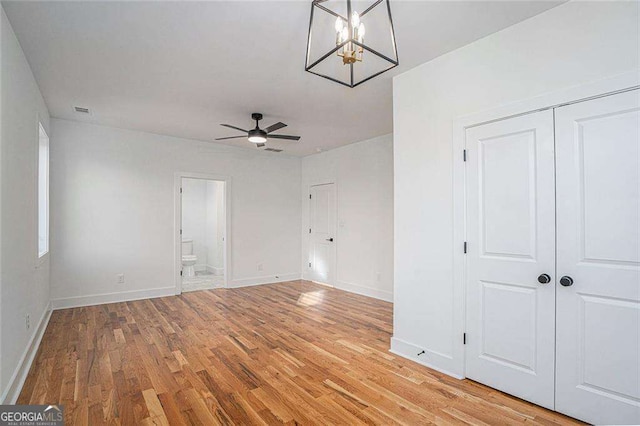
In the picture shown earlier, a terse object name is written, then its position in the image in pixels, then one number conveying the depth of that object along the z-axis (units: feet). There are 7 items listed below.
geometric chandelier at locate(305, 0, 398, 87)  5.12
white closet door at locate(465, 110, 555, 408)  7.49
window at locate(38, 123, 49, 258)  13.69
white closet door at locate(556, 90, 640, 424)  6.38
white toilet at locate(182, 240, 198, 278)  23.94
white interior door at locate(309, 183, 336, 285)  21.52
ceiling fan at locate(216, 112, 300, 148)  14.01
